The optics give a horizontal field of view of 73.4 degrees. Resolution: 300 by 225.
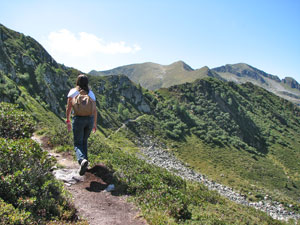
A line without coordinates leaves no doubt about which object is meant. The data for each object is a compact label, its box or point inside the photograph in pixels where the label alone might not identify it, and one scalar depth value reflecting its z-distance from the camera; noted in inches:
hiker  279.0
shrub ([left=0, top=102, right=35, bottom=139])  348.5
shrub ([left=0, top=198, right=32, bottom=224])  151.2
